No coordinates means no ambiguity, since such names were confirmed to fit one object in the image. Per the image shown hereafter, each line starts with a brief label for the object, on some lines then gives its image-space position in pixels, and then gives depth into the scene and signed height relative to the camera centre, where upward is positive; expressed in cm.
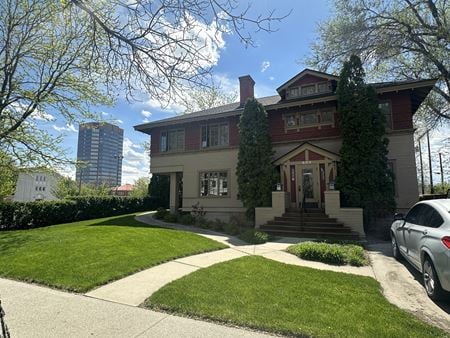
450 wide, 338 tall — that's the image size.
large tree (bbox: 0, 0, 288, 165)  367 +266
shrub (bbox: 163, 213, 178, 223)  1666 -141
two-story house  1374 +317
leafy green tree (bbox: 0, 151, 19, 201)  1382 +125
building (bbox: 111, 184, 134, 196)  7469 +173
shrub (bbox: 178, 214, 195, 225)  1582 -143
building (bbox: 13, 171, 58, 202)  3725 +59
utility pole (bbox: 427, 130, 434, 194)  3251 +290
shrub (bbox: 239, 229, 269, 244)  1083 -170
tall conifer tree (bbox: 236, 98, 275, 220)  1470 +199
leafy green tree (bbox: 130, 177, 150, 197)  4431 +203
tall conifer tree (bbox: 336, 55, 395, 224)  1223 +208
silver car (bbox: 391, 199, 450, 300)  446 -90
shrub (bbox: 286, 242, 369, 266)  766 -171
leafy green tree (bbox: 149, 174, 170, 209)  2623 +59
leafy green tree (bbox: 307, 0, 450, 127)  1573 +955
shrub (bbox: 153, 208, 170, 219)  1763 -121
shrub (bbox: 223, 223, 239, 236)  1324 -166
